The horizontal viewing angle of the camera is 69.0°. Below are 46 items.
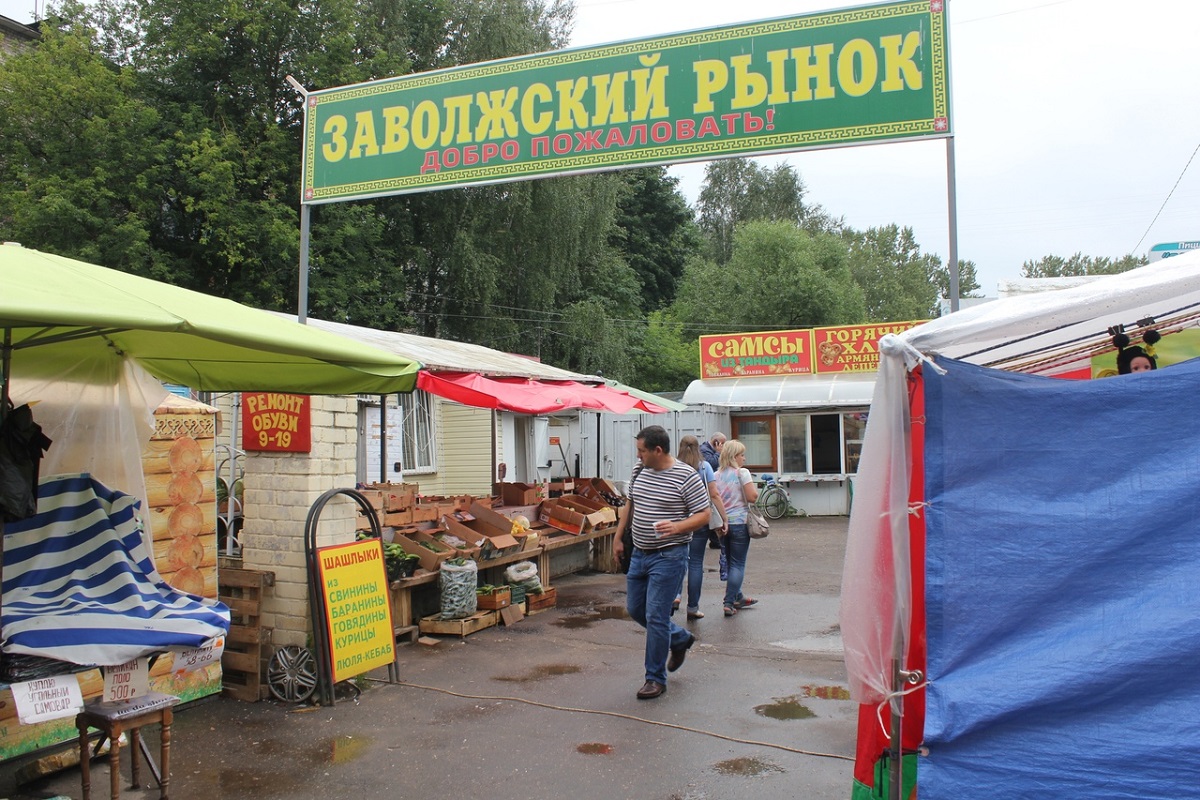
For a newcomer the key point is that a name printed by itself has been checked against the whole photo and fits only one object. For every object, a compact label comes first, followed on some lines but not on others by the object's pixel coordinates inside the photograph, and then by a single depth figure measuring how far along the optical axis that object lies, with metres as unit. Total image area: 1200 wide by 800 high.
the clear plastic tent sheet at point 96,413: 4.35
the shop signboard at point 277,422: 6.36
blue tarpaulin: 2.78
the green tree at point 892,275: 44.91
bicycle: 19.78
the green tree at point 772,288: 34.50
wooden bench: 3.97
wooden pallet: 6.10
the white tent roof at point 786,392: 19.84
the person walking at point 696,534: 8.40
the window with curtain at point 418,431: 16.73
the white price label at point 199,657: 3.95
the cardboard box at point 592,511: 11.55
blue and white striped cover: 3.65
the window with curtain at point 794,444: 20.48
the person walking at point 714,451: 10.76
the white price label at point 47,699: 3.34
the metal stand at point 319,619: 5.97
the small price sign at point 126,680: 3.89
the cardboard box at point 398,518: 8.50
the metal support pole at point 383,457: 12.23
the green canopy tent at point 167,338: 2.87
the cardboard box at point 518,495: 11.10
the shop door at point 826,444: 20.41
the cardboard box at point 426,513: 8.90
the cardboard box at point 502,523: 9.44
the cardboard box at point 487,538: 8.83
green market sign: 6.04
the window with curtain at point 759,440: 20.78
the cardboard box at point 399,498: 8.65
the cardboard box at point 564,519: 11.19
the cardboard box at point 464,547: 8.30
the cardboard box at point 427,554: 8.03
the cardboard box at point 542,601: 9.17
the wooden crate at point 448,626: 7.83
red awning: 8.21
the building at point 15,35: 23.23
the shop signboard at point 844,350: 20.81
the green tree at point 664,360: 33.84
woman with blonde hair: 8.74
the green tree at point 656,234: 38.16
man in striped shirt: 6.04
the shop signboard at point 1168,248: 14.42
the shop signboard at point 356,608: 6.05
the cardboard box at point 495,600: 8.45
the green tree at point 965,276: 62.22
